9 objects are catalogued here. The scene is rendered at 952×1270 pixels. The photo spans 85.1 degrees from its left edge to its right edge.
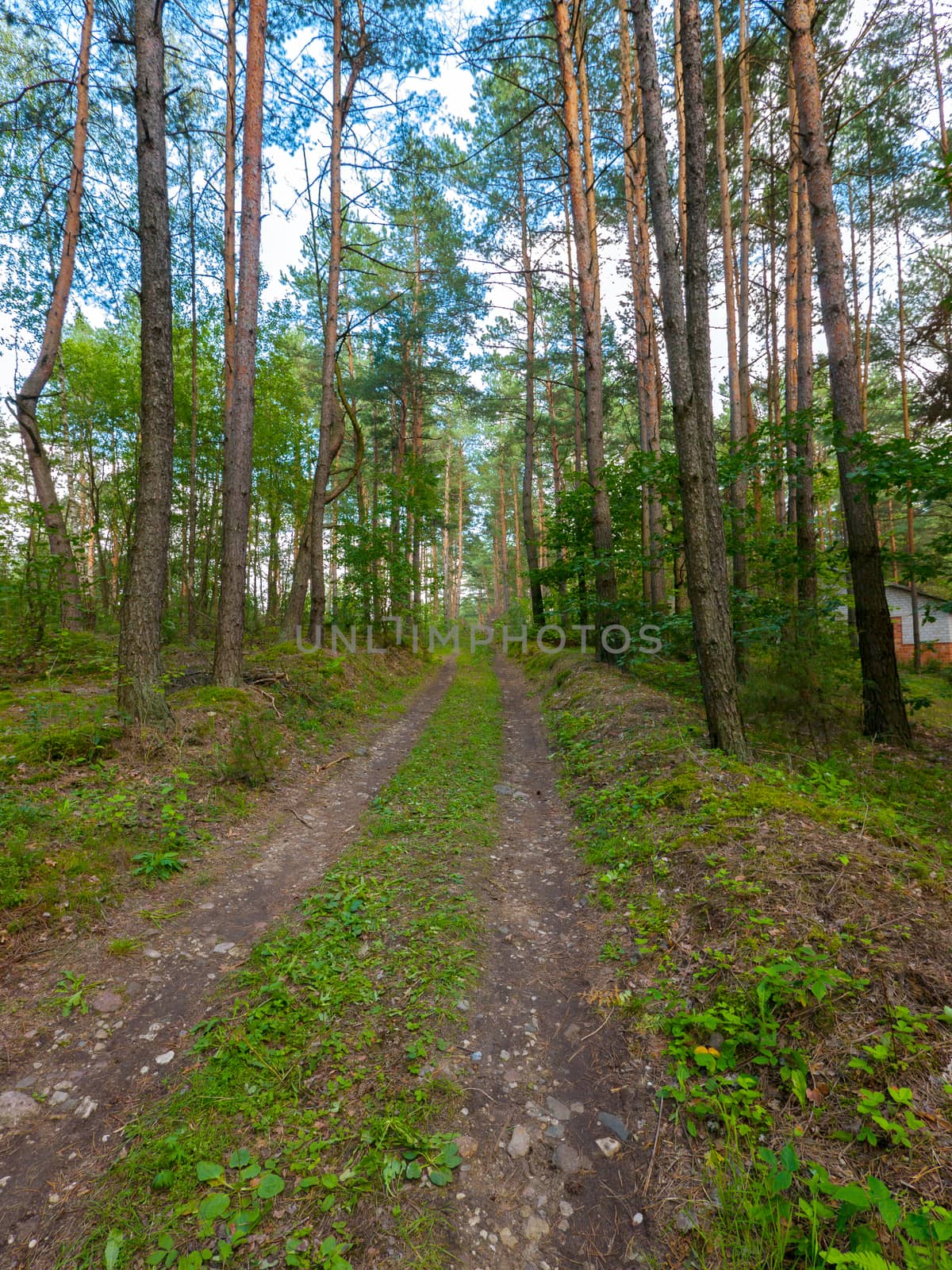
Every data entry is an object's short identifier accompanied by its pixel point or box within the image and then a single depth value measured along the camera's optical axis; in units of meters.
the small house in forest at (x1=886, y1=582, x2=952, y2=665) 22.97
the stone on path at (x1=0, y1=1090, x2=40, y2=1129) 2.29
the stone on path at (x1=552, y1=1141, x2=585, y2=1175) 2.15
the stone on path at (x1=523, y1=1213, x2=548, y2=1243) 1.92
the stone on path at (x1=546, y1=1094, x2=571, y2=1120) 2.37
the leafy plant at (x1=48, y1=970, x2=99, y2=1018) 2.91
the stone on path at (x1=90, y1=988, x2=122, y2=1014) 2.92
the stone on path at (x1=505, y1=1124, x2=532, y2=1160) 2.20
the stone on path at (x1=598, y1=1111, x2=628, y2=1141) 2.28
